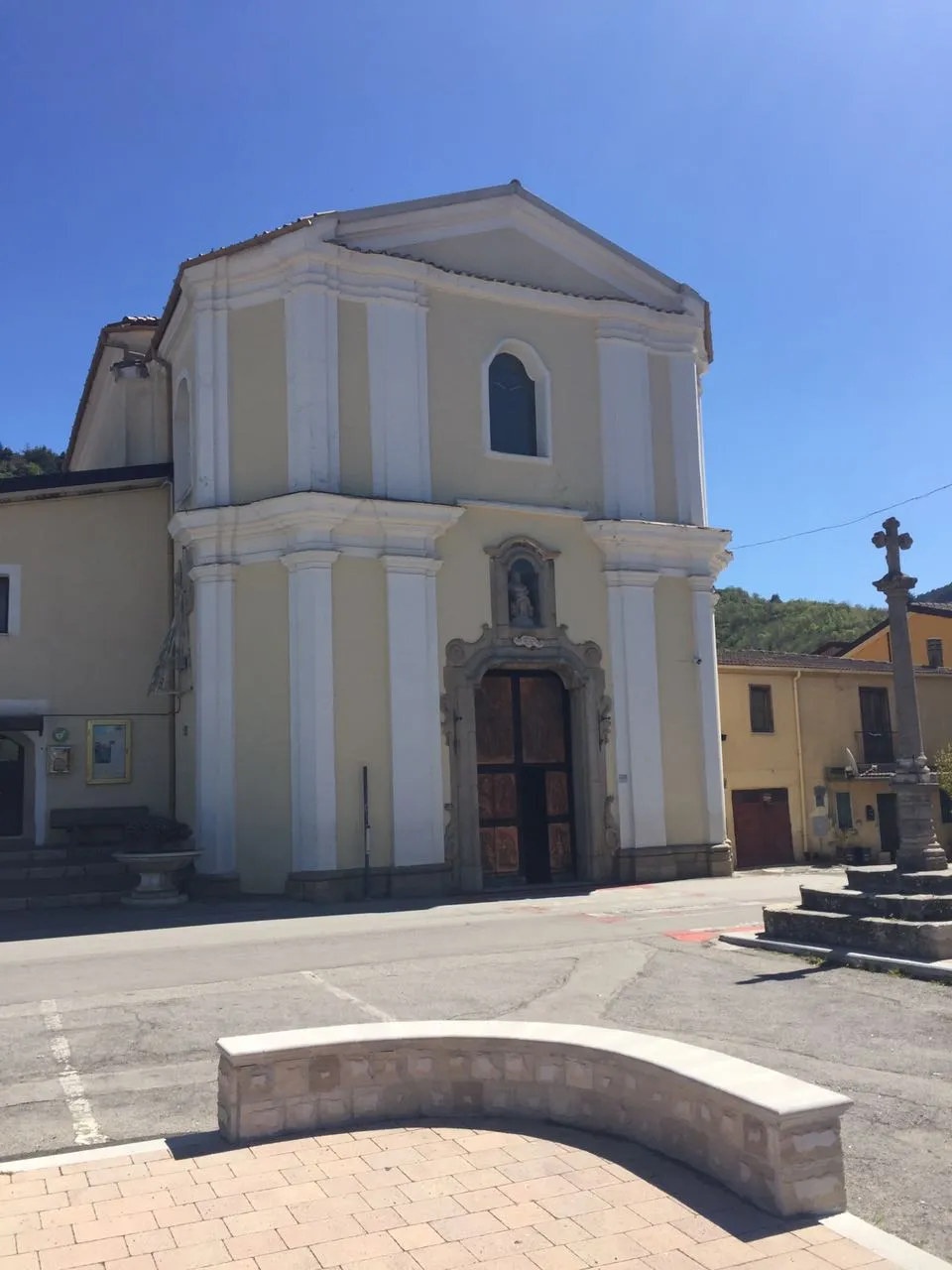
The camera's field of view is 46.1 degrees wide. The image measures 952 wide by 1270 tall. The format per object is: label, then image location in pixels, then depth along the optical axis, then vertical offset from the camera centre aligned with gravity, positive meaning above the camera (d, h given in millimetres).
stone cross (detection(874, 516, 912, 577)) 12117 +2521
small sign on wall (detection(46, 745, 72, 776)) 18984 +810
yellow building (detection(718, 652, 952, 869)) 25203 +568
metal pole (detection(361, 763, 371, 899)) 16688 -316
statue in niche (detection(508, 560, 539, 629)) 18766 +3277
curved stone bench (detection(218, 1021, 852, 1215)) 4770 -1388
